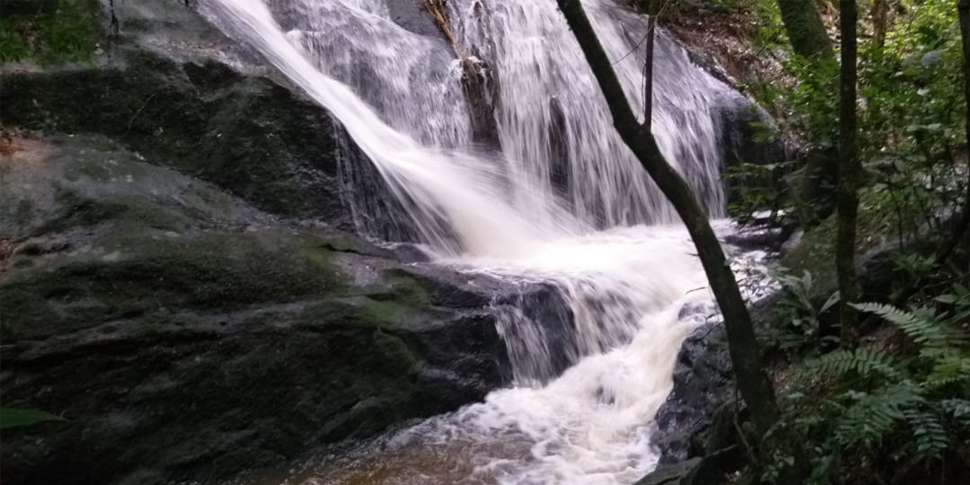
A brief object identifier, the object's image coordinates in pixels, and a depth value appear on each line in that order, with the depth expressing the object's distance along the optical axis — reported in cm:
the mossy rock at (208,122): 546
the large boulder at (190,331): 400
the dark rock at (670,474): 326
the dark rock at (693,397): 395
